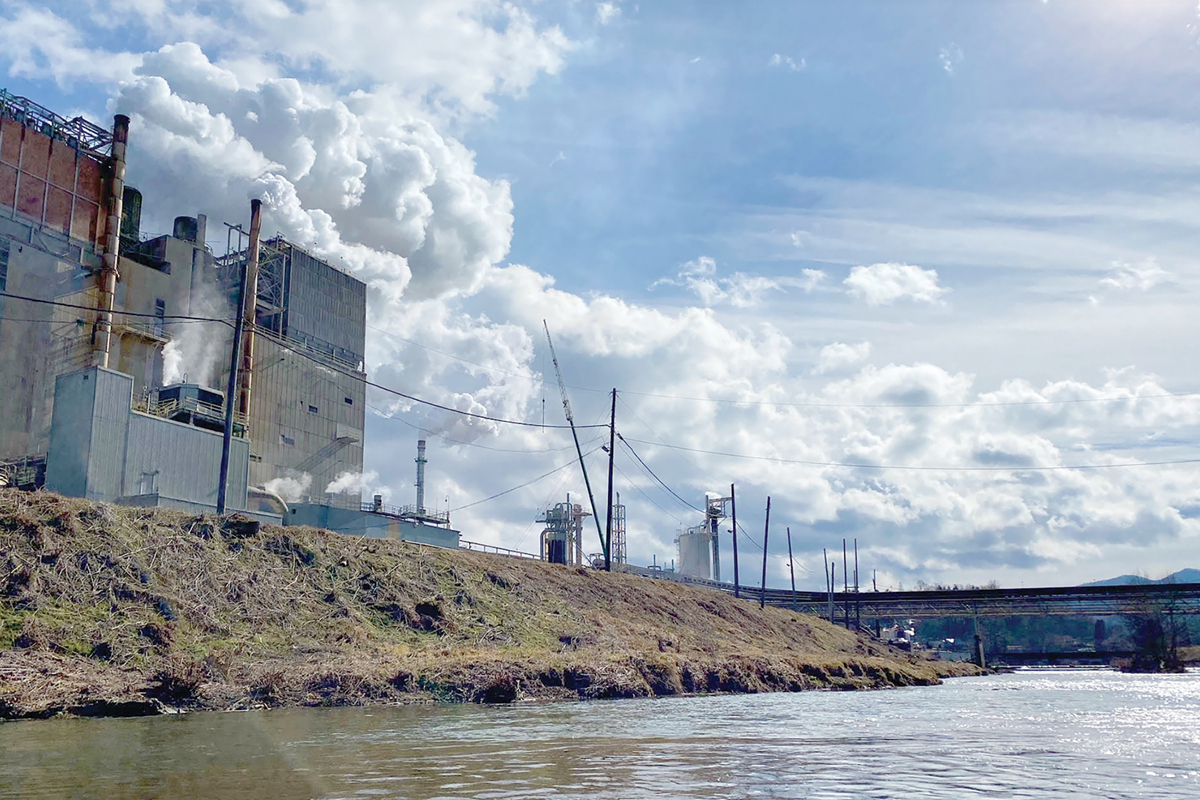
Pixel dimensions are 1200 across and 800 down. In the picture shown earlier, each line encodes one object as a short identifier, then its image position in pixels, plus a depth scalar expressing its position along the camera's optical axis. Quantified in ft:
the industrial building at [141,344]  136.77
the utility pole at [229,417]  119.34
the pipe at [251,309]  197.06
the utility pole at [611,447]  211.41
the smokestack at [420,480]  334.85
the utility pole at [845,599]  358.45
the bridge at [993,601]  318.65
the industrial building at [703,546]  459.73
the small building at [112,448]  128.88
